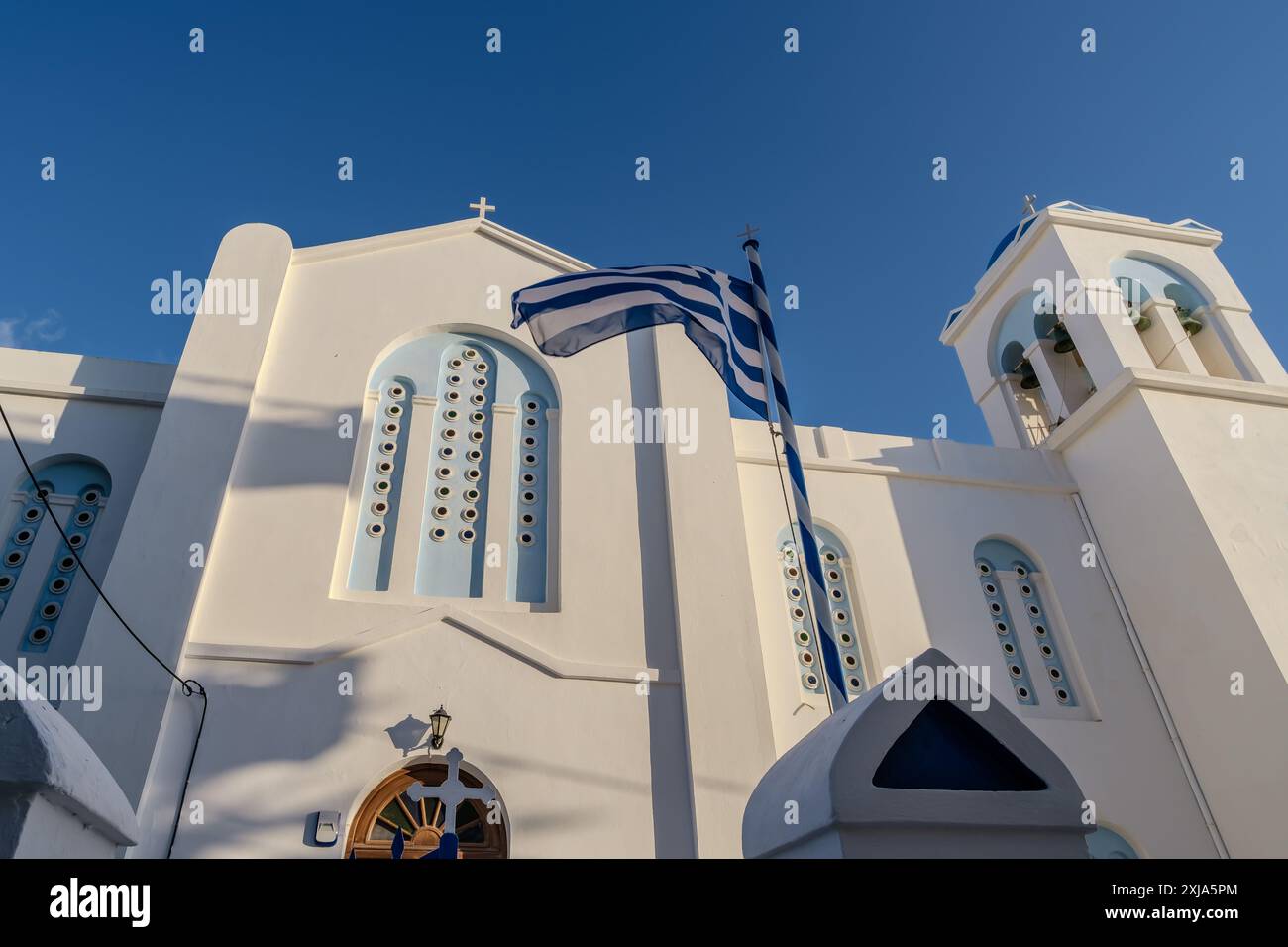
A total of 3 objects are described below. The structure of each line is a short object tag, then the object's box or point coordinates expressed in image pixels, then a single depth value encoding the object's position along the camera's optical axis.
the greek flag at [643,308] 6.30
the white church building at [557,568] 5.93
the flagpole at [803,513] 4.24
